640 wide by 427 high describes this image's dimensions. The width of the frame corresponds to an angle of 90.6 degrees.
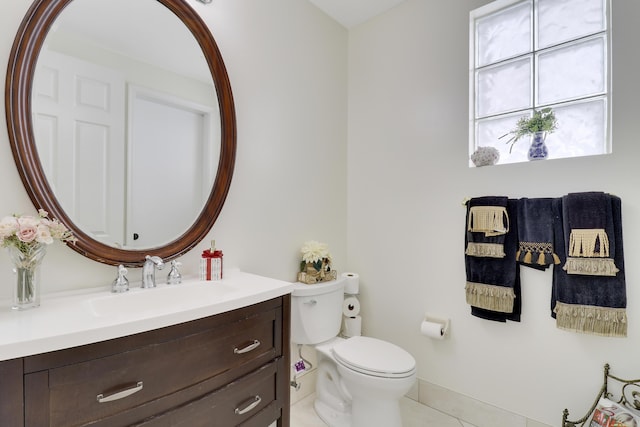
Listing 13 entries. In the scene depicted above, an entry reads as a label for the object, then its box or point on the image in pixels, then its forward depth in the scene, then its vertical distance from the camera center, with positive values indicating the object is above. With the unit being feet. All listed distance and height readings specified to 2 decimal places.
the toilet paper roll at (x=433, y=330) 6.15 -2.22
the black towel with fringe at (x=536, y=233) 5.20 -0.26
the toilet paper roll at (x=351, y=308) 7.11 -2.08
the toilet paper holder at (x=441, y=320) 6.30 -2.13
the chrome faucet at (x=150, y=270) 4.20 -0.76
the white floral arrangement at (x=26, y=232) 3.02 -0.20
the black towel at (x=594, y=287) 4.62 -1.04
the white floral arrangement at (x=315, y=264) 6.38 -1.00
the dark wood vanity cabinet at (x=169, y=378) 2.44 -1.55
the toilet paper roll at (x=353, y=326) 7.10 -2.47
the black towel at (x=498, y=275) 5.51 -1.04
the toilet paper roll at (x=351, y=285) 7.05 -1.54
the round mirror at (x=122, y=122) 3.64 +1.21
